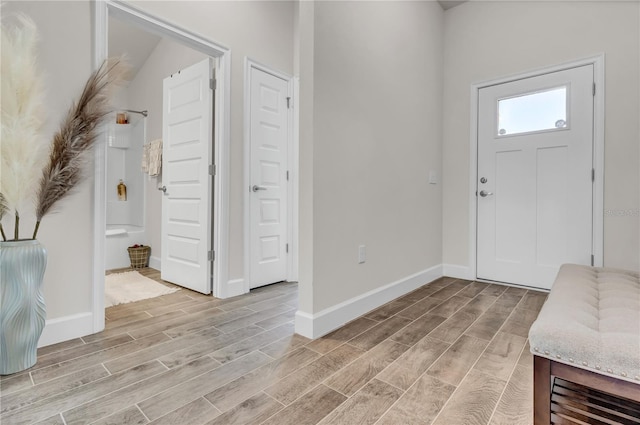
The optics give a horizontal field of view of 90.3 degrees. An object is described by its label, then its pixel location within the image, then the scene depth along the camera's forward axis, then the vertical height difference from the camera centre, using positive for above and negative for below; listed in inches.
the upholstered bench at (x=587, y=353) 37.7 -17.1
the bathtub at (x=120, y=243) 148.6 -15.8
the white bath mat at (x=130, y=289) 104.3 -28.4
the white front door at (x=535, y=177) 107.9 +13.6
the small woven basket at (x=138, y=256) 150.9 -21.7
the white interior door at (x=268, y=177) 115.6 +13.1
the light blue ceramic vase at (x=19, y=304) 57.7 -17.5
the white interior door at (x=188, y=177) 108.5 +12.5
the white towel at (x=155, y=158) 149.9 +25.3
